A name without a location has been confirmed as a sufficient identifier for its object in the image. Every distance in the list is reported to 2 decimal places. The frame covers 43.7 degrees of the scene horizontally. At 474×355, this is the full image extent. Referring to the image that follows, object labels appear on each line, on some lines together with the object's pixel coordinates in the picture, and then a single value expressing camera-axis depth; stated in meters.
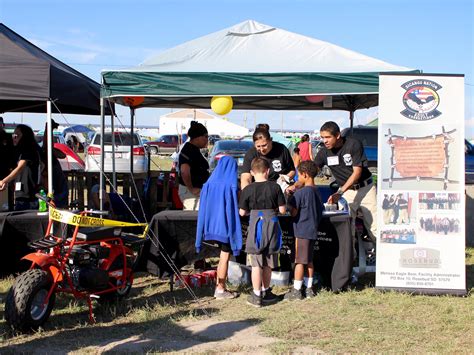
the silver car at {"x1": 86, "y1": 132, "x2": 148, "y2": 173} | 16.91
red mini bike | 4.45
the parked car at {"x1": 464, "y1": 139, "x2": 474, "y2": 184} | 18.82
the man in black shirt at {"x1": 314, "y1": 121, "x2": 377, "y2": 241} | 6.34
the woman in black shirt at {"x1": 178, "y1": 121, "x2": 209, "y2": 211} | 6.37
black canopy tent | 6.34
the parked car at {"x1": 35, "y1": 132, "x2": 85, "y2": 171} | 13.83
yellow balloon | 6.89
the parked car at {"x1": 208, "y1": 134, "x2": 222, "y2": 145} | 45.99
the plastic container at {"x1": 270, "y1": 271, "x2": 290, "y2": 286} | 6.23
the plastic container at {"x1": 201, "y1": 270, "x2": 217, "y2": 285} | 6.31
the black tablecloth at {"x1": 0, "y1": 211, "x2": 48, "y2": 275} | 6.29
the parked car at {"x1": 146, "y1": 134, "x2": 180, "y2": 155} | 40.72
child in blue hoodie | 5.61
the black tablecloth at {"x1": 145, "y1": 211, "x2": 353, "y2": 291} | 5.93
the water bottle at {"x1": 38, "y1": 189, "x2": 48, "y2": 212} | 6.56
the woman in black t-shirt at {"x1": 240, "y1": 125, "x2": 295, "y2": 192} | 6.11
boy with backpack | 5.33
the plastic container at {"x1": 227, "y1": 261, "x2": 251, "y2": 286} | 6.29
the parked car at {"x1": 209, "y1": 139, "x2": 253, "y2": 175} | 16.97
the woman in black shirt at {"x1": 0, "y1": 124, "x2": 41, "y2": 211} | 7.03
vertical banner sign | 5.77
